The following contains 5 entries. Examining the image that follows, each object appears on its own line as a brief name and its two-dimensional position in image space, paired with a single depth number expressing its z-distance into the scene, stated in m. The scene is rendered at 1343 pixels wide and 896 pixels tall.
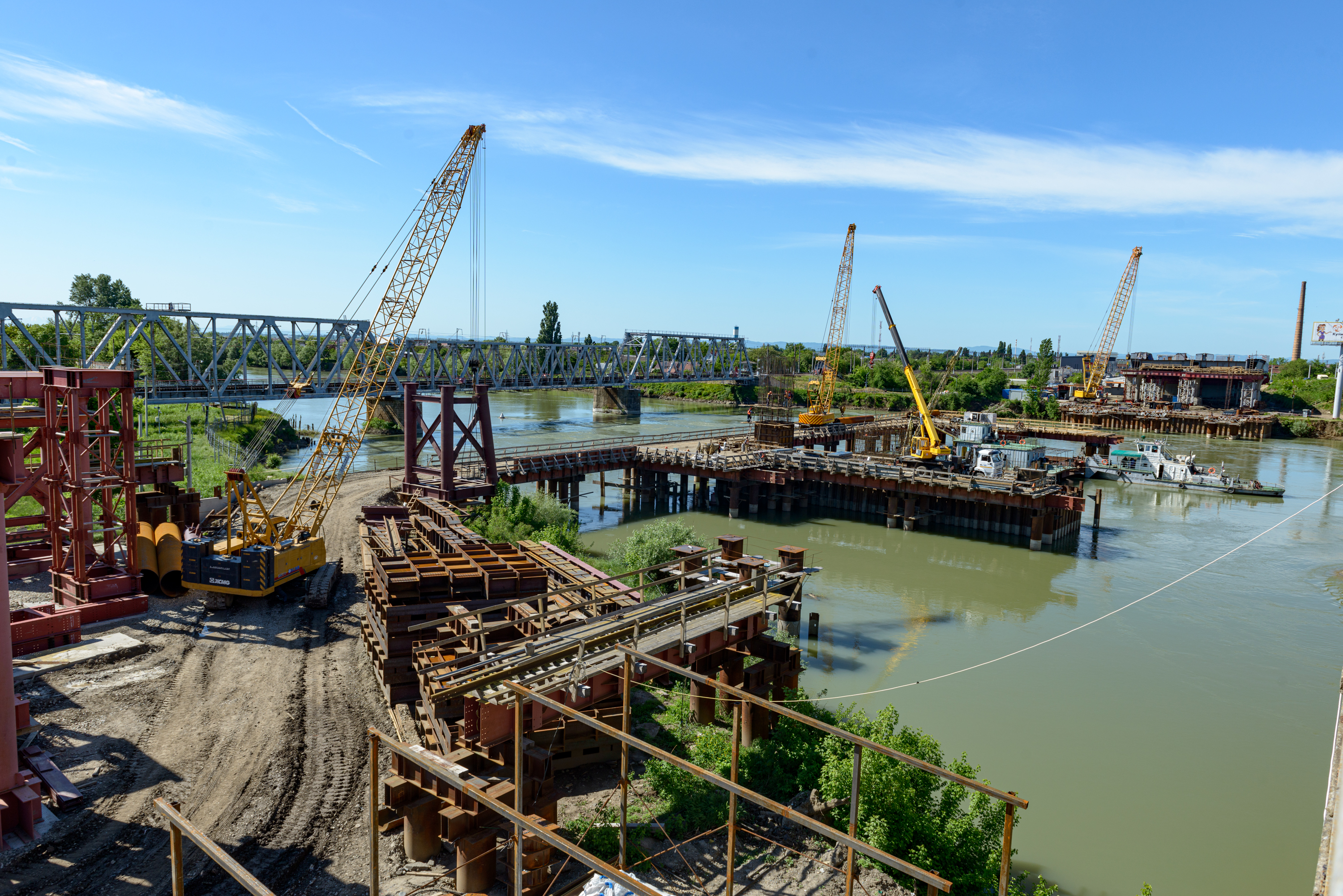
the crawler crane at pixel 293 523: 22.17
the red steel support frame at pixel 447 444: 33.25
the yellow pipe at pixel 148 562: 23.39
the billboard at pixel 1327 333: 104.09
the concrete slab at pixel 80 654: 17.05
